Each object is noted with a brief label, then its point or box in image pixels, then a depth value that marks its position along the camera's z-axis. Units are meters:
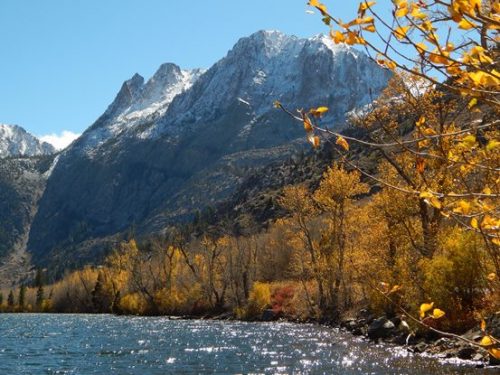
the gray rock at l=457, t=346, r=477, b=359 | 24.30
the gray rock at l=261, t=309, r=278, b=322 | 59.00
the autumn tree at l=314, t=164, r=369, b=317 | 47.28
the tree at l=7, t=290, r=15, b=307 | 140.45
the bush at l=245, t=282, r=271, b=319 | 61.91
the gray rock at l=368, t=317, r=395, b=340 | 33.97
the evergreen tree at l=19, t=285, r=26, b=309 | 135.62
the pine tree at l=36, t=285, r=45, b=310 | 130.43
